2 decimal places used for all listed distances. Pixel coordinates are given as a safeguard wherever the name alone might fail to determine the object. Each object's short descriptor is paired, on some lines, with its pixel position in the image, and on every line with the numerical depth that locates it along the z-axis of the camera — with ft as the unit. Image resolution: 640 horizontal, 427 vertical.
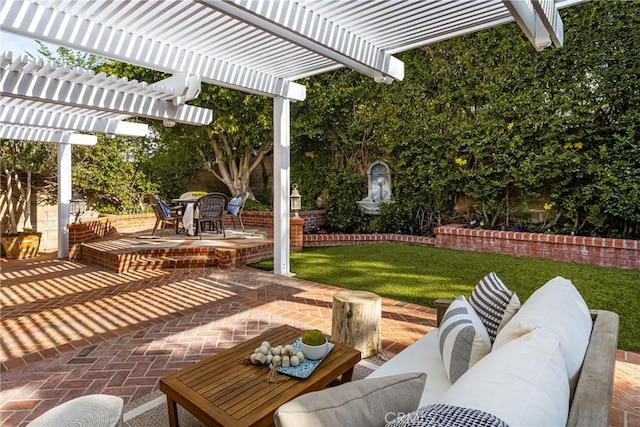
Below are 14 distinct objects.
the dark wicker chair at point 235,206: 26.63
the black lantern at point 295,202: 21.12
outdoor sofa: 2.91
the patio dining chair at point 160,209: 23.65
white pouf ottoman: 5.23
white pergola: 9.87
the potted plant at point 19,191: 24.75
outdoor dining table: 24.23
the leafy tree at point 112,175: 32.48
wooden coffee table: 5.39
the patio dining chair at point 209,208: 24.08
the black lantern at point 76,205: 23.81
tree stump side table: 9.48
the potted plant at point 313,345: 6.81
